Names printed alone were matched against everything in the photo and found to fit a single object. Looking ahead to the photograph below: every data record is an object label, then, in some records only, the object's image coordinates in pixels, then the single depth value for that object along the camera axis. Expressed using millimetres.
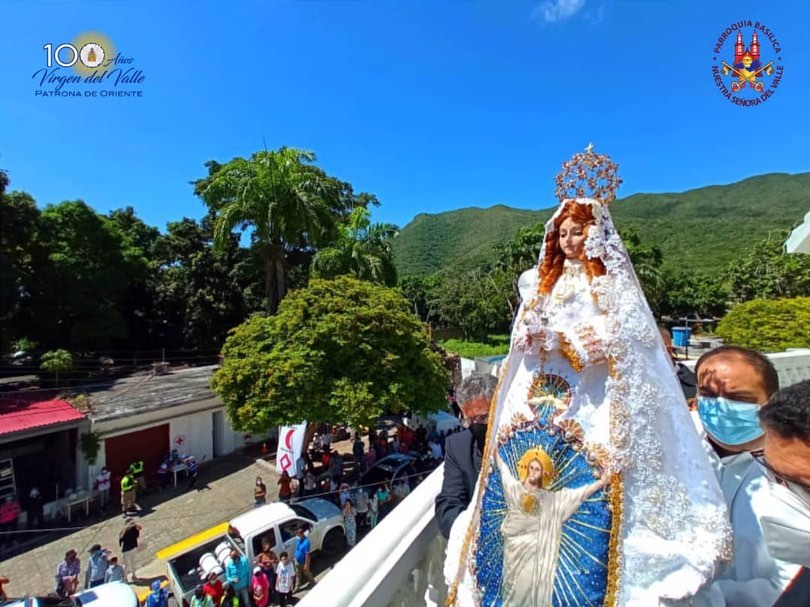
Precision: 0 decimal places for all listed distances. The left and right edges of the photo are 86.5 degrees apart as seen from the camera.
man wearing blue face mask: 1349
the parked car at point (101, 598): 5962
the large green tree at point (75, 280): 17750
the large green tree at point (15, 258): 15805
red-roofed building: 11000
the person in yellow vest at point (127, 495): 10945
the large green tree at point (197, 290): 22625
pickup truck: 7406
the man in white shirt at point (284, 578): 6965
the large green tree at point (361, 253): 16734
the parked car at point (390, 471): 10422
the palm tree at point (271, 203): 16094
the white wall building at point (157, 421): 12305
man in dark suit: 1939
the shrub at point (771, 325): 9727
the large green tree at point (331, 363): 10000
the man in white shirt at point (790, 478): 1085
